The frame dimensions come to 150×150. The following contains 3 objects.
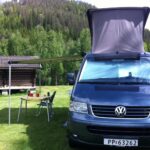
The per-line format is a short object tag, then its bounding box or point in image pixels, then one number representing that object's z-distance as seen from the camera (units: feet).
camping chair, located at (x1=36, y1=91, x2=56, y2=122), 23.07
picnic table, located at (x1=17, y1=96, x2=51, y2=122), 22.57
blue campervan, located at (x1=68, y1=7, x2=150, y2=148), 12.60
